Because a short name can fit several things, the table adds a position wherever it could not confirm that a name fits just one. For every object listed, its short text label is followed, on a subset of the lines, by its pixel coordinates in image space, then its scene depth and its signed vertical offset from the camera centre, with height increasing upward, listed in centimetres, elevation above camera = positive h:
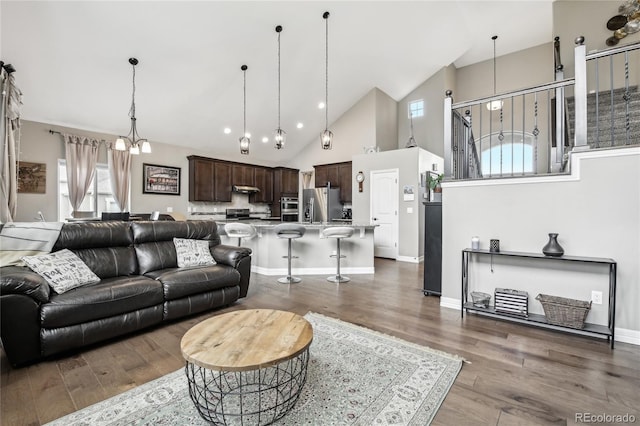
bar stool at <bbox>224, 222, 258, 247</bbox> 473 -28
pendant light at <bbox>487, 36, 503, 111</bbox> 674 +350
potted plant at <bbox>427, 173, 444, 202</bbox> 376 +23
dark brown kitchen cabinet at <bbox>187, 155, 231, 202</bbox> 733 +90
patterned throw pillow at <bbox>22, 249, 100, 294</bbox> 237 -48
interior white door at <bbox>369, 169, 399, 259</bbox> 667 +5
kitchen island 503 -71
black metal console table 239 -89
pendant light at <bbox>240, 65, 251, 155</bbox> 481 +239
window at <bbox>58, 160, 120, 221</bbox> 562 +39
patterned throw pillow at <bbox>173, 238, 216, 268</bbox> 336 -48
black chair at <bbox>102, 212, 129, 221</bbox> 492 -4
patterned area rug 157 -112
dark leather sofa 207 -67
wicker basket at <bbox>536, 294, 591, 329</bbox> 254 -90
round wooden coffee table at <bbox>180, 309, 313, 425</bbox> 141 -71
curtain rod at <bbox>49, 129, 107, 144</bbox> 543 +156
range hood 811 +70
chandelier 409 +106
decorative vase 267 -35
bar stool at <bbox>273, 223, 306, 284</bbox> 449 -30
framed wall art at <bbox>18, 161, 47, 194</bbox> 512 +67
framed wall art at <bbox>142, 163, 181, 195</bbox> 663 +82
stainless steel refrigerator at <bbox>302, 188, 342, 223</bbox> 804 +24
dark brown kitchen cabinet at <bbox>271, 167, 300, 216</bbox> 909 +89
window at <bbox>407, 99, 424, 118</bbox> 789 +289
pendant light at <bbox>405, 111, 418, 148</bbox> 707 +172
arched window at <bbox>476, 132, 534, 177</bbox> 737 +156
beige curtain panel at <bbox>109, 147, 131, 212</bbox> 609 +85
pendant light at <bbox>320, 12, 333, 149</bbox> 466 +300
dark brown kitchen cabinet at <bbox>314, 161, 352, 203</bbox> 795 +103
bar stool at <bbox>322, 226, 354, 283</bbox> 445 -32
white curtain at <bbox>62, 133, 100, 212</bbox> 556 +100
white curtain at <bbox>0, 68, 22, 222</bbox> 310 +75
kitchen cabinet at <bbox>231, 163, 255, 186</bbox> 818 +114
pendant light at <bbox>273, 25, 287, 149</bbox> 457 +119
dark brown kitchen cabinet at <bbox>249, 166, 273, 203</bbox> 883 +89
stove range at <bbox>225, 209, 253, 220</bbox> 822 -3
